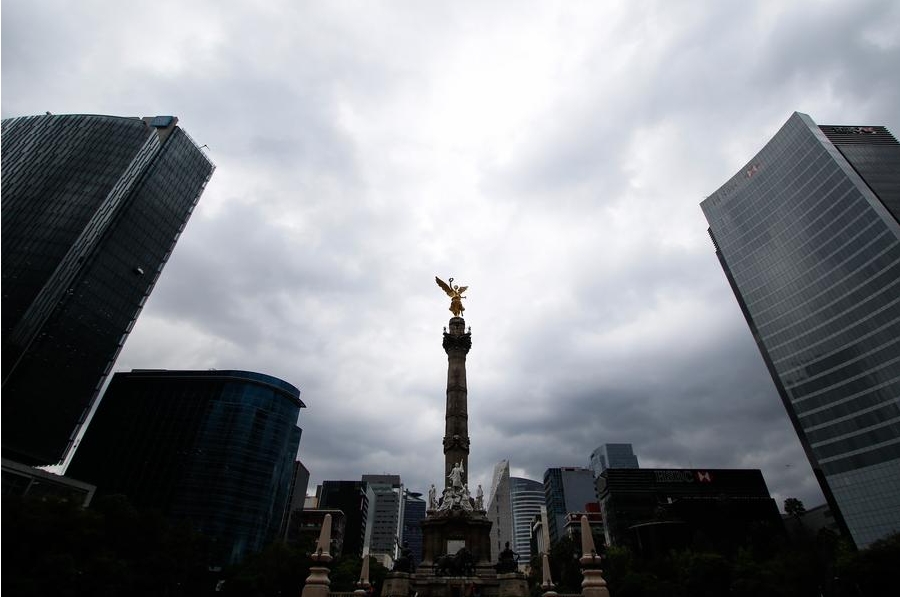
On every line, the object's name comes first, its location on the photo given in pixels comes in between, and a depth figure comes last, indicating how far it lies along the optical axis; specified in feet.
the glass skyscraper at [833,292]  204.85
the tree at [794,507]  240.73
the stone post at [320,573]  62.54
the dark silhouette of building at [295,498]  377.50
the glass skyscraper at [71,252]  197.67
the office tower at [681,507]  291.79
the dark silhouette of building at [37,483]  160.76
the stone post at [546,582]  79.67
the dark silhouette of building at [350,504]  403.75
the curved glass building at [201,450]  292.40
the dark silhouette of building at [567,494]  483.51
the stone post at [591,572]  55.42
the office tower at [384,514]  534.78
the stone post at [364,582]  73.00
